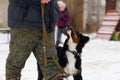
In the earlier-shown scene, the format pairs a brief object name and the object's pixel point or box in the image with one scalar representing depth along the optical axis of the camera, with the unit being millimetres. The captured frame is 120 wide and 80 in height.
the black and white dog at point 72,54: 6413
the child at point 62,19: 16224
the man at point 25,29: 5439
